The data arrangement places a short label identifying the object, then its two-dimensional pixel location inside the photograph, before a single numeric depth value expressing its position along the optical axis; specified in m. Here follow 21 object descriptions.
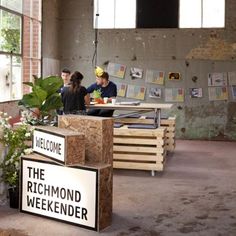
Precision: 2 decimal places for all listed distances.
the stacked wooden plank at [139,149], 5.75
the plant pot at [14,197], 4.24
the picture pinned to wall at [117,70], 9.39
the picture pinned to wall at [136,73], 9.35
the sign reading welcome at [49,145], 3.64
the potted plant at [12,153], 4.26
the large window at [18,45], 6.95
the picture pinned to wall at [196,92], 9.21
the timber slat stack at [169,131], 7.26
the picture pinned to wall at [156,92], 9.32
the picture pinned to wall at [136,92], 9.36
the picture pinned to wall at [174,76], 9.24
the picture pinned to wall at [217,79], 9.12
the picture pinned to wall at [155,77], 9.28
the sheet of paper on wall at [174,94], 9.26
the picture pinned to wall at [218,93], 9.14
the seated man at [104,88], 7.08
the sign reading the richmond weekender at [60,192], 3.67
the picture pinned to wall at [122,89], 9.41
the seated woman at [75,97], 6.21
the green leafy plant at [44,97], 4.50
